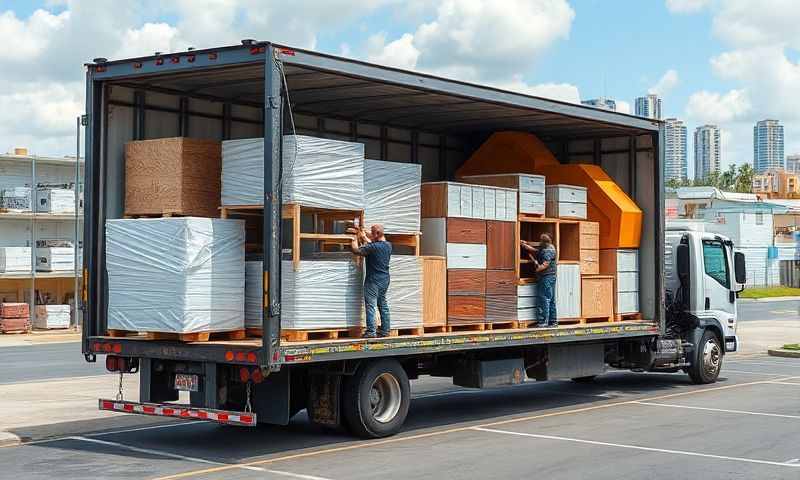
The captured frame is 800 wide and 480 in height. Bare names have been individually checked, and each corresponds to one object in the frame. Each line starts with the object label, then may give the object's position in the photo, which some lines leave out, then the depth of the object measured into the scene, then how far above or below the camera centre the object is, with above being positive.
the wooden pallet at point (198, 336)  10.80 -0.63
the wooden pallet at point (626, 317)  16.08 -0.63
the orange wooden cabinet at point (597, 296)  15.39 -0.30
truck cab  17.55 -0.31
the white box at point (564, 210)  15.13 +0.93
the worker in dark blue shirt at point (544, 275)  14.30 +0.00
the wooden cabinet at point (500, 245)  13.61 +0.39
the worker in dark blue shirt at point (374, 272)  11.44 +0.03
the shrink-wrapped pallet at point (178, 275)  10.70 -0.01
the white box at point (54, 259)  34.81 +0.49
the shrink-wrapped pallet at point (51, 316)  34.94 -1.36
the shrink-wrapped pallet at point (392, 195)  12.12 +0.92
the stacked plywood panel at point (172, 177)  11.32 +1.04
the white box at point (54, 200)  35.28 +2.44
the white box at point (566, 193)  15.14 +1.16
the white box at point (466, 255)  12.96 +0.24
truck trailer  10.65 +0.55
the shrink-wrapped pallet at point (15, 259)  33.50 +0.47
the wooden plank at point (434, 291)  12.52 -0.19
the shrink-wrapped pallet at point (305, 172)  10.74 +1.05
